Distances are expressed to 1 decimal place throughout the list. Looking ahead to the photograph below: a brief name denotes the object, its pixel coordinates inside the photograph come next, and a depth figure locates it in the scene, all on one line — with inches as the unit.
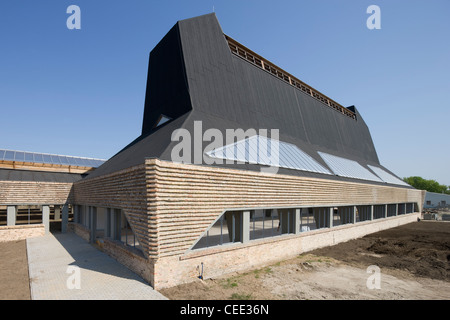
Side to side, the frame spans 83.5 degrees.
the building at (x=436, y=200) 2805.1
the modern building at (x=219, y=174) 421.1
